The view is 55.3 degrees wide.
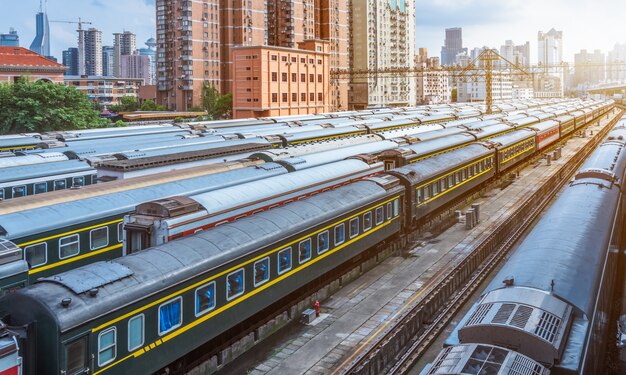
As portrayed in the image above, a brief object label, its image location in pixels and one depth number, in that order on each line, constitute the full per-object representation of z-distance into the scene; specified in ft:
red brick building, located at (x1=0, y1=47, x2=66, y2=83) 325.01
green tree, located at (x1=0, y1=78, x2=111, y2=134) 199.41
